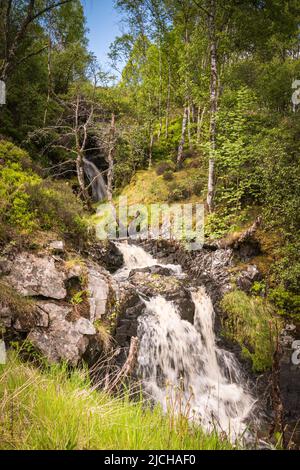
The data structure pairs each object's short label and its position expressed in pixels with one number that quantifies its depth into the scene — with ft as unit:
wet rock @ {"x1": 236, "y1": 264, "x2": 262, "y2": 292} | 28.09
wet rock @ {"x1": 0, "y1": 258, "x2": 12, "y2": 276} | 17.52
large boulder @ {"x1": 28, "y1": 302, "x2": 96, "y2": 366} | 15.58
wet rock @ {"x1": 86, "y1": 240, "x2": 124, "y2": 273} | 30.27
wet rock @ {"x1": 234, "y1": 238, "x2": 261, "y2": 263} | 30.76
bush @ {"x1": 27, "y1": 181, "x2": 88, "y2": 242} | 21.90
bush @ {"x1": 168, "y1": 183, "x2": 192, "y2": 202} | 42.67
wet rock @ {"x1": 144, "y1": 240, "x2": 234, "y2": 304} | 28.53
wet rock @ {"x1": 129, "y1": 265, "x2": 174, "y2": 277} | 30.25
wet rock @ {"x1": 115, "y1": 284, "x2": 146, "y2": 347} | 20.88
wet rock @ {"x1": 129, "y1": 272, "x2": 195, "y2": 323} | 24.99
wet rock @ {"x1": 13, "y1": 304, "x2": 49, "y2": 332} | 15.40
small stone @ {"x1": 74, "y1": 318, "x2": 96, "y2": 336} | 17.12
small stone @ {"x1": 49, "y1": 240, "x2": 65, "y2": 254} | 20.40
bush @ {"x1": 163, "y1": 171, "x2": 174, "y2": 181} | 48.66
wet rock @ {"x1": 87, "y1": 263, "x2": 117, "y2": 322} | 19.40
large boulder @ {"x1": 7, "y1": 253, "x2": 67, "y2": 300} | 17.50
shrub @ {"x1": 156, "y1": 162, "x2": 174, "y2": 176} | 52.21
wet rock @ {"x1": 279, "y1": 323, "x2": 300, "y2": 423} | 19.80
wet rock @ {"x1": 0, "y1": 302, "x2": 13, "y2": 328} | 14.87
